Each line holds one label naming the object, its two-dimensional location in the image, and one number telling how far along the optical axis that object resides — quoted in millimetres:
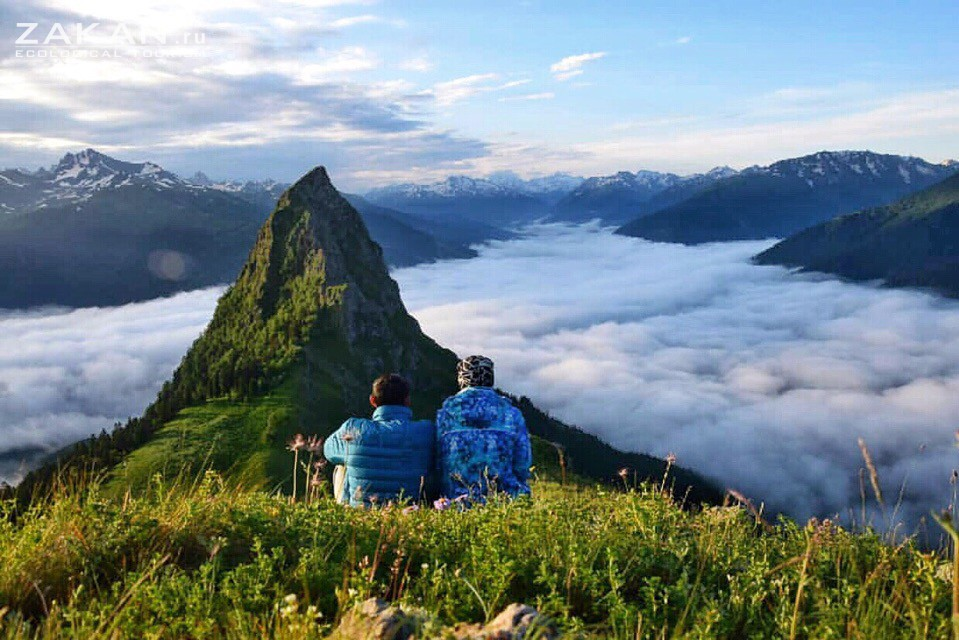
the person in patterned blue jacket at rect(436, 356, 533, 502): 8969
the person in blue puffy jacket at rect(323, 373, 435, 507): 8906
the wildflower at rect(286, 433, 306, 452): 5477
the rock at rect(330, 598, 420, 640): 3334
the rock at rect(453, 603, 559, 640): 3303
